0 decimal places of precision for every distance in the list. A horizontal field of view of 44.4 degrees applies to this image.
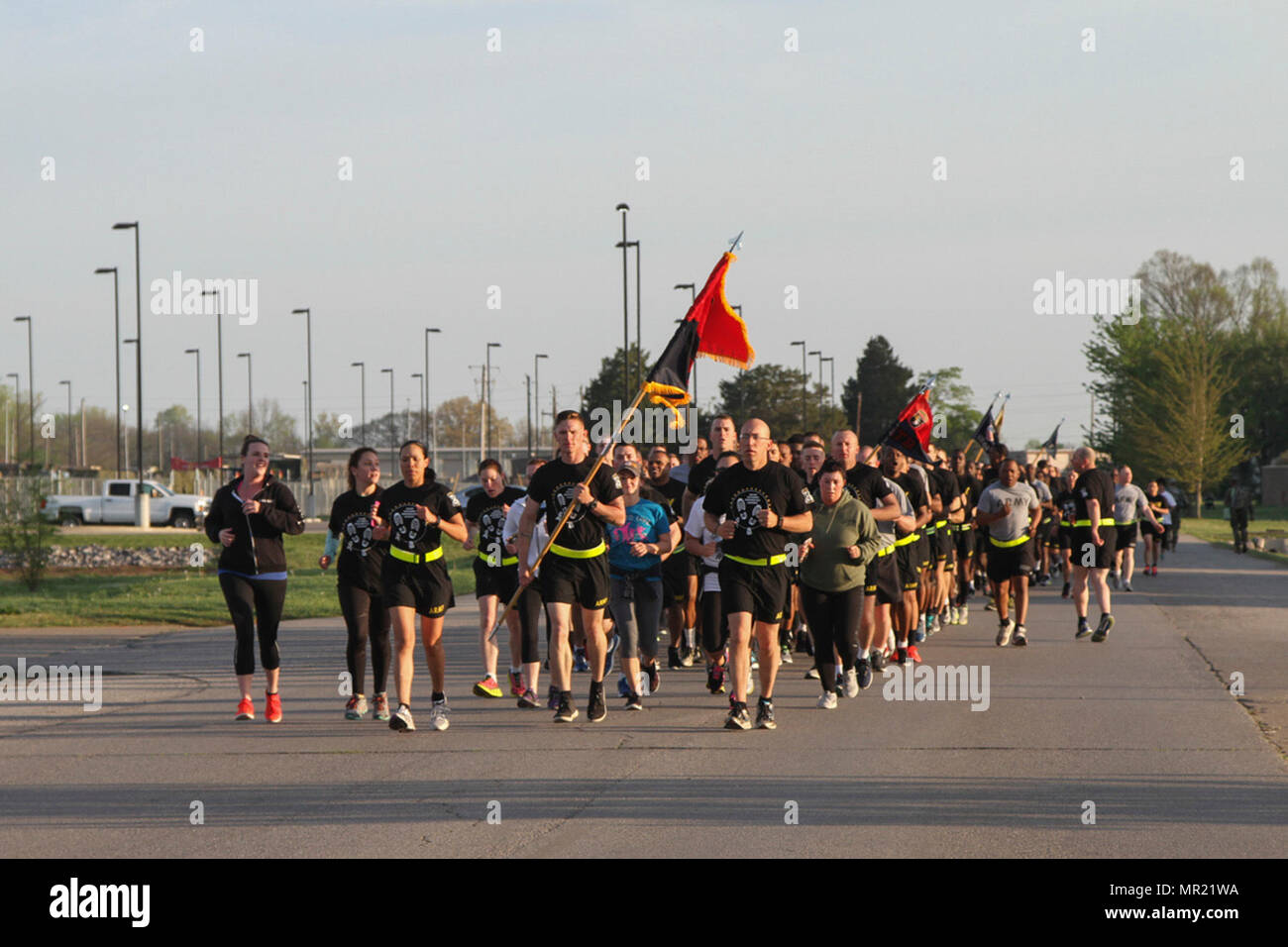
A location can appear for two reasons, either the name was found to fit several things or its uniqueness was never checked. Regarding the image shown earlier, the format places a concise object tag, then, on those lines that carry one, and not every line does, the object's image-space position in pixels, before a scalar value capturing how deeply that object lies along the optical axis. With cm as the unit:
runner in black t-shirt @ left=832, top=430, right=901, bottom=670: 1212
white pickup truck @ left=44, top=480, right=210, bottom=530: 5872
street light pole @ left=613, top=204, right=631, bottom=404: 4472
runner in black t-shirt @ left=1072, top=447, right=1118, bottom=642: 1580
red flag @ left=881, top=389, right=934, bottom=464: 1553
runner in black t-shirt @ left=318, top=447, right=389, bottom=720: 1066
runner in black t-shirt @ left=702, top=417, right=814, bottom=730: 1020
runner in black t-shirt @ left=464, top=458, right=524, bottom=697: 1183
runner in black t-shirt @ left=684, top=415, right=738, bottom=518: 1259
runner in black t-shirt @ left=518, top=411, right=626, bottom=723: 1041
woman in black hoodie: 1069
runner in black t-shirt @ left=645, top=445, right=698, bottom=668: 1361
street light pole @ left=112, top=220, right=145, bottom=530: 5180
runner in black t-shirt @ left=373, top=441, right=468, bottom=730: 1027
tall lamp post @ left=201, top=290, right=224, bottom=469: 7012
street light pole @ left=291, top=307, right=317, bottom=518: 7726
